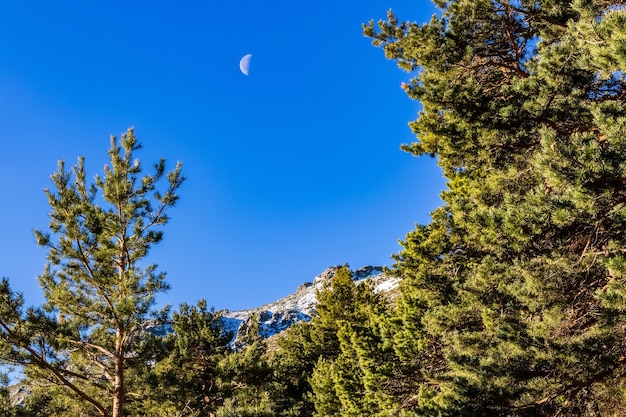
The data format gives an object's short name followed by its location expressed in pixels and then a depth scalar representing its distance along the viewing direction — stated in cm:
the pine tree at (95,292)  926
